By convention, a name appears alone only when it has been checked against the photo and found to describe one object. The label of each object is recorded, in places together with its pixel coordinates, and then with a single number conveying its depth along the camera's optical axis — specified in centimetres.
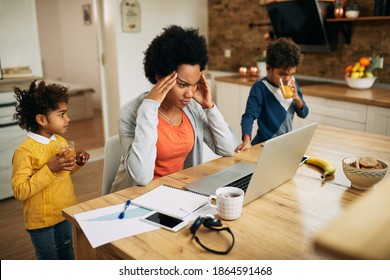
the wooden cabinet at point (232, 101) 405
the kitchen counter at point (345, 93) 294
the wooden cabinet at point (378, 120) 287
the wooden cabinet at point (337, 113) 306
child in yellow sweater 161
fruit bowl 334
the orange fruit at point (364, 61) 334
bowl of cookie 129
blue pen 112
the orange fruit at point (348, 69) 344
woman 144
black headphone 102
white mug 109
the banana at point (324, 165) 148
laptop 115
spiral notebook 116
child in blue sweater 220
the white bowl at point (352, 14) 340
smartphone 106
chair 167
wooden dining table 94
